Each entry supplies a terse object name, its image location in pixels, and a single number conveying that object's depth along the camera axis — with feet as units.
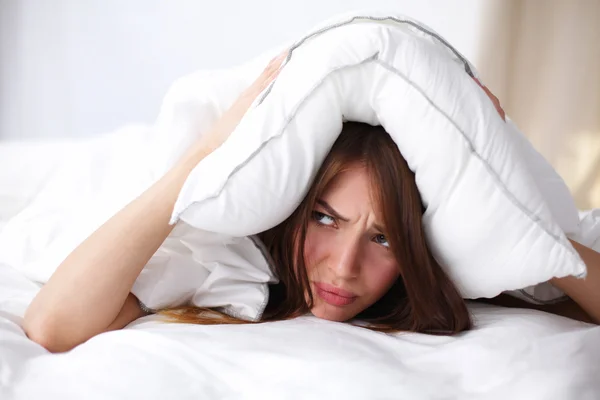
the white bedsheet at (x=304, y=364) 2.38
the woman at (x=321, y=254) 3.07
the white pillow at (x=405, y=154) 2.82
